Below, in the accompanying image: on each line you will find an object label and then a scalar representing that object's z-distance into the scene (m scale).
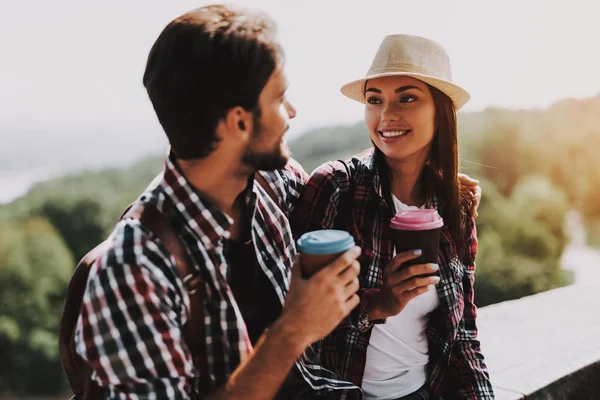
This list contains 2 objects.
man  1.63
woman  2.53
